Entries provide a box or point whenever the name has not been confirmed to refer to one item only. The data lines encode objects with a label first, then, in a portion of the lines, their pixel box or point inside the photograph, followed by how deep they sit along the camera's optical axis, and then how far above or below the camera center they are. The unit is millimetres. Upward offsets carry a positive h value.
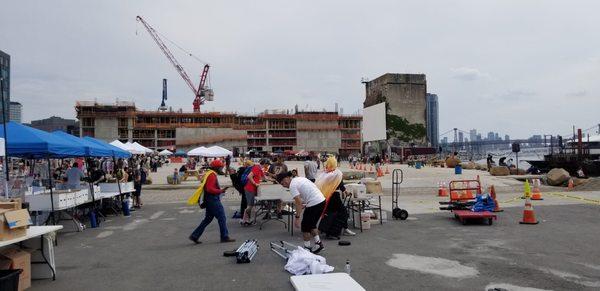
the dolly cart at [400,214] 13047 -1643
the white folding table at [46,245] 7125 -1346
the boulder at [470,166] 46119 -1255
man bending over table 8430 -846
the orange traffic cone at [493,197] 13872 -1276
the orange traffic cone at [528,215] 12023 -1575
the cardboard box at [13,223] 6168 -874
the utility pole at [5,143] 10086 +297
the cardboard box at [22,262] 6477 -1443
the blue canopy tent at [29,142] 10920 +342
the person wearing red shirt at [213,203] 9648 -967
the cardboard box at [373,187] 14197 -985
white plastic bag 7049 -1642
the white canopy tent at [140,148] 27672 +467
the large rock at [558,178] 25812 -1380
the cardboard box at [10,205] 7148 -717
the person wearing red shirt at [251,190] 12312 -898
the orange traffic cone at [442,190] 21216 -1667
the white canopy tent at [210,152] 38219 +281
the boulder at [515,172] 35719 -1436
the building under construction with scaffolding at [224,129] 108062 +6317
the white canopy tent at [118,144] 24520 +629
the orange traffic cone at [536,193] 18438 -1571
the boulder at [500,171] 33062 -1252
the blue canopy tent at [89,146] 13500 +301
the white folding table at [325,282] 6023 -1672
